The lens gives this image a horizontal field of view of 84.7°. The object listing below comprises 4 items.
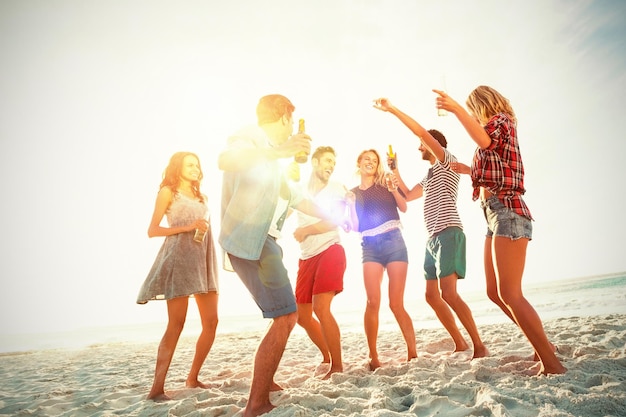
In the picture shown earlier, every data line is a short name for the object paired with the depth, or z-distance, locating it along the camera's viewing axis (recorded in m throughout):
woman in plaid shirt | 2.61
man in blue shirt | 2.32
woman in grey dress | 3.31
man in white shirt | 3.70
